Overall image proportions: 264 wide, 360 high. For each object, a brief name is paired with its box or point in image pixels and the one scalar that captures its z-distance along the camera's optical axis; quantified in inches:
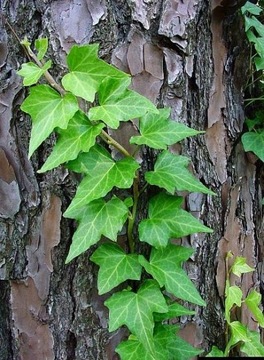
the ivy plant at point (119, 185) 29.8
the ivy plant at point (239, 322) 38.0
